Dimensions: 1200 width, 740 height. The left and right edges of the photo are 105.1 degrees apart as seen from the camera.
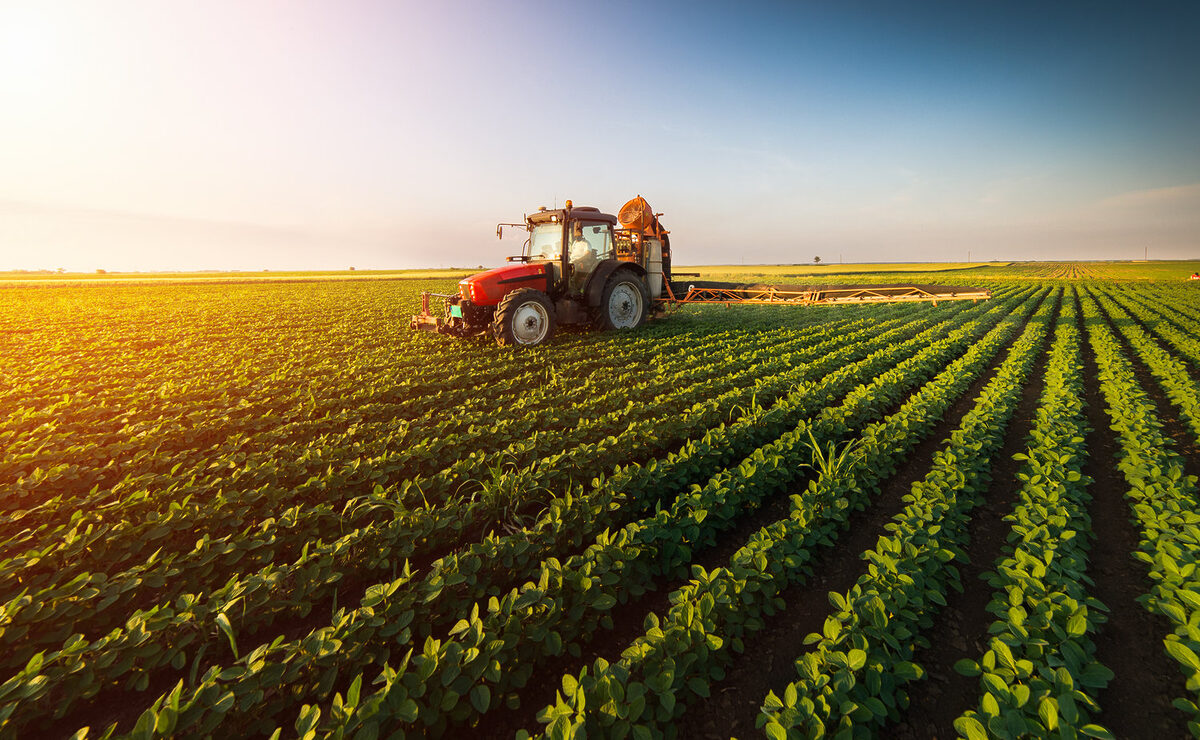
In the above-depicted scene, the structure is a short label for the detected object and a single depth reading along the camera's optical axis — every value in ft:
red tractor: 30.32
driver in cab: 32.71
